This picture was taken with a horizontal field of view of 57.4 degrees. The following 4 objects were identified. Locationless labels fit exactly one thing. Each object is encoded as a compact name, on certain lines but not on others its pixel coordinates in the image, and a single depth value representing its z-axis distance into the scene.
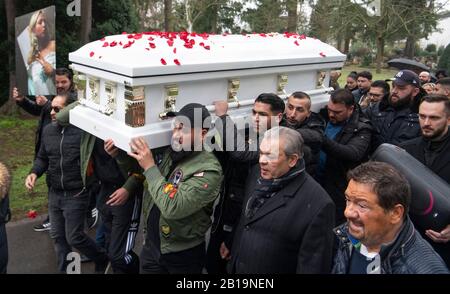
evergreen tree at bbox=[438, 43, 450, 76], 18.95
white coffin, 2.60
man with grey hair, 2.09
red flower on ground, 4.94
